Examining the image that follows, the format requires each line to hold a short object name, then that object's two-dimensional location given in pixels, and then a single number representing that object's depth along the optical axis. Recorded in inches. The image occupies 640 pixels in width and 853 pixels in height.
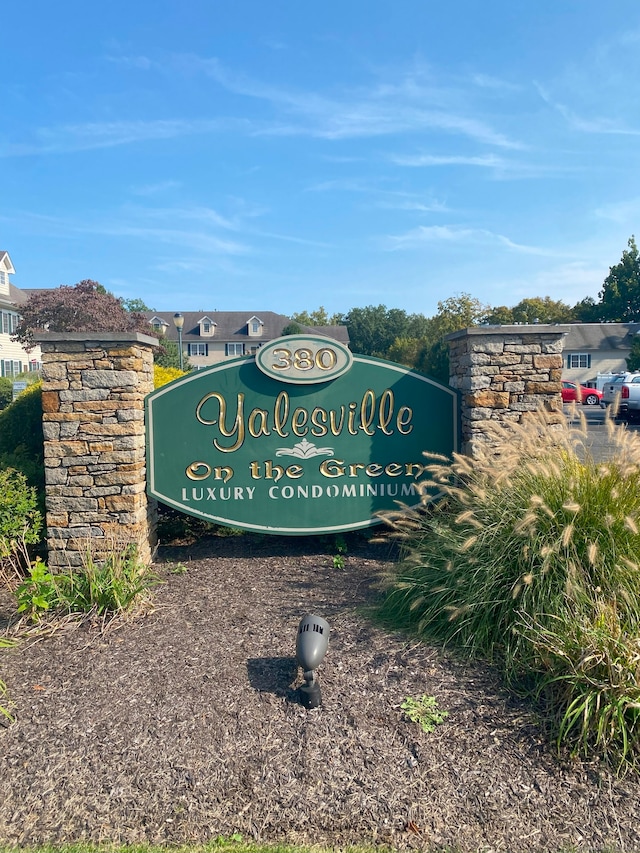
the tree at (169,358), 1325.4
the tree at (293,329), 2010.8
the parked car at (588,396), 1267.1
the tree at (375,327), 2807.6
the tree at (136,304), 2787.9
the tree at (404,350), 1097.3
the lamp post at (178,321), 936.9
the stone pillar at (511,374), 235.5
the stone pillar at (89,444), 213.9
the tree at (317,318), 2925.7
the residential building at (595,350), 1768.0
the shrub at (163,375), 296.9
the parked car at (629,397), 762.8
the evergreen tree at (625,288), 1888.5
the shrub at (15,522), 209.8
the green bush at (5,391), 1002.1
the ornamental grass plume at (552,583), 128.0
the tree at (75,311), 1187.9
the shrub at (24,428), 254.5
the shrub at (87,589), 183.2
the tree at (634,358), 1334.9
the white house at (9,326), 1488.7
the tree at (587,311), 2011.6
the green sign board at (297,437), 237.1
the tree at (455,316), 1350.9
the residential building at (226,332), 2421.3
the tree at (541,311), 1983.3
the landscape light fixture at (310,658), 138.3
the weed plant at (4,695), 137.6
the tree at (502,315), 1959.9
